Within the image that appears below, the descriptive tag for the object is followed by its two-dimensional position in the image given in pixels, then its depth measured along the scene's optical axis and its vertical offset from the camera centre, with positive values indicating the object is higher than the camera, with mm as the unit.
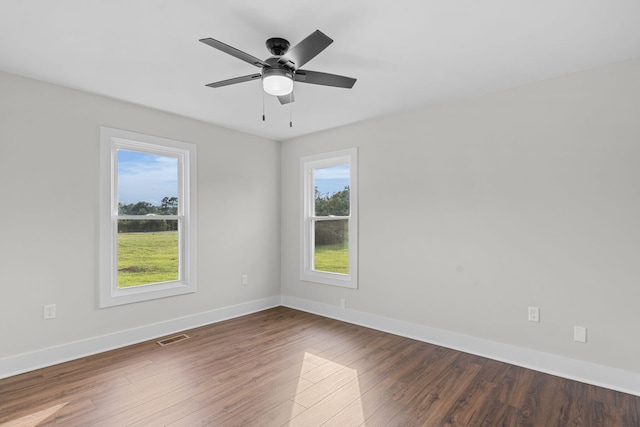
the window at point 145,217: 3357 -39
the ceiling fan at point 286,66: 1901 +951
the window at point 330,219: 4270 -66
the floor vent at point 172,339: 3518 -1361
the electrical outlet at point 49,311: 2959 -874
